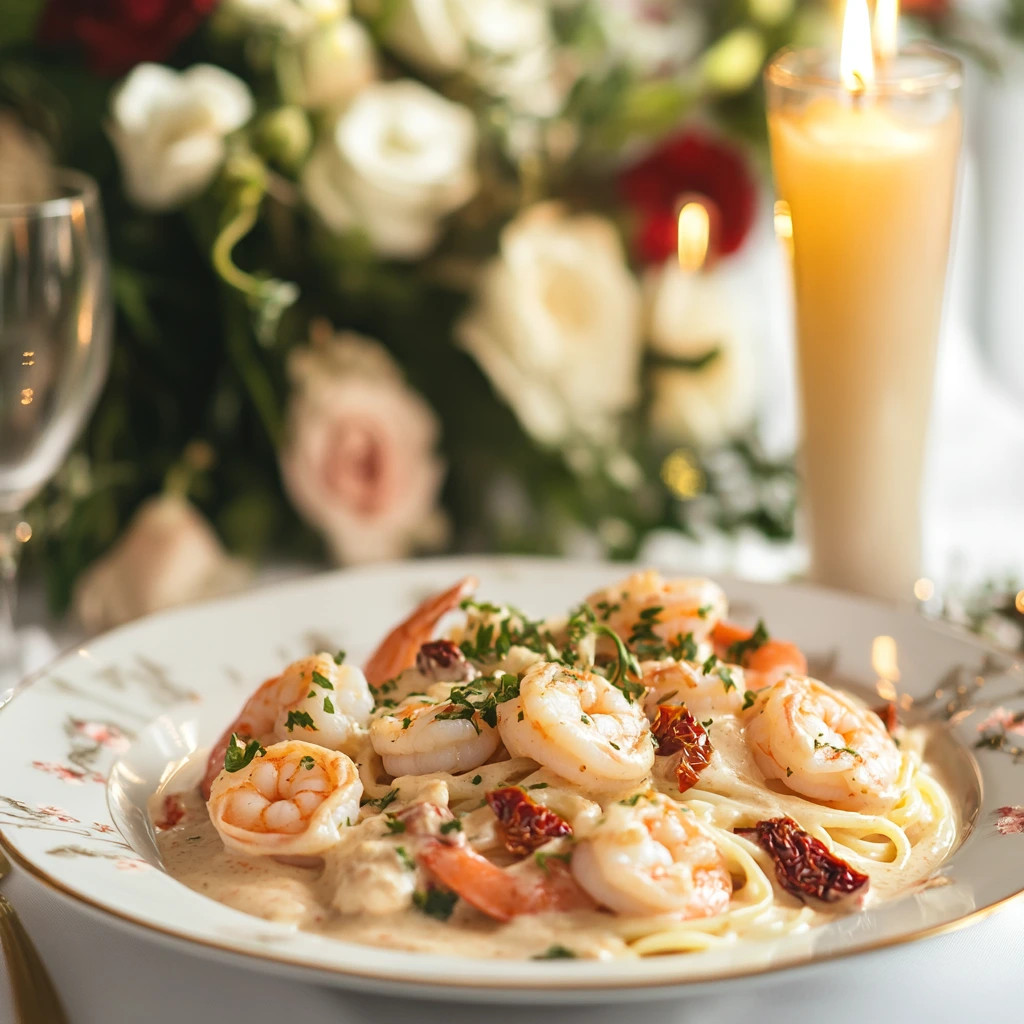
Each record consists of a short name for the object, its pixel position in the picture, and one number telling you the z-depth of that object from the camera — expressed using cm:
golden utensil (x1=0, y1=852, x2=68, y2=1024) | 121
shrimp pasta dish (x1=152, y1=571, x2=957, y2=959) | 124
